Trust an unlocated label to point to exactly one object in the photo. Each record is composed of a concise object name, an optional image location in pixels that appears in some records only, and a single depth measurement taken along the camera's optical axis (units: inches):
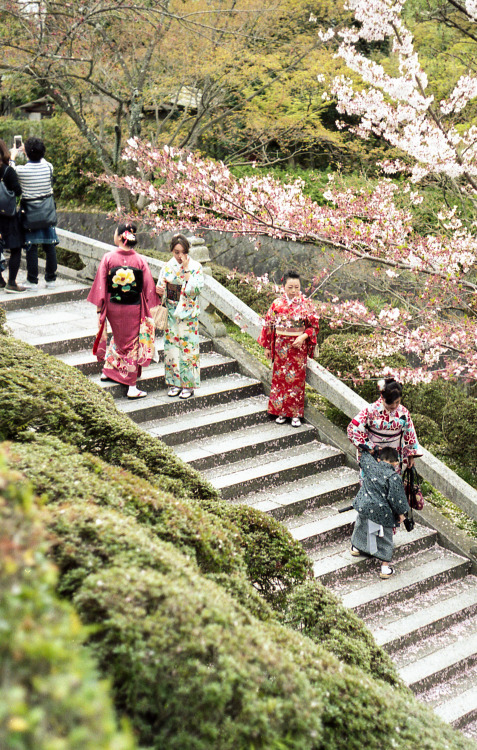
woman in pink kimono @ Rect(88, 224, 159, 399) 288.4
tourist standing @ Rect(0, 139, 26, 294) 345.1
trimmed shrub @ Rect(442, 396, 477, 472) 365.7
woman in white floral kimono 298.2
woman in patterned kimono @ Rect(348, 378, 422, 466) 239.9
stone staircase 227.5
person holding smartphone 352.1
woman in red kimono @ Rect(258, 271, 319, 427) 292.8
